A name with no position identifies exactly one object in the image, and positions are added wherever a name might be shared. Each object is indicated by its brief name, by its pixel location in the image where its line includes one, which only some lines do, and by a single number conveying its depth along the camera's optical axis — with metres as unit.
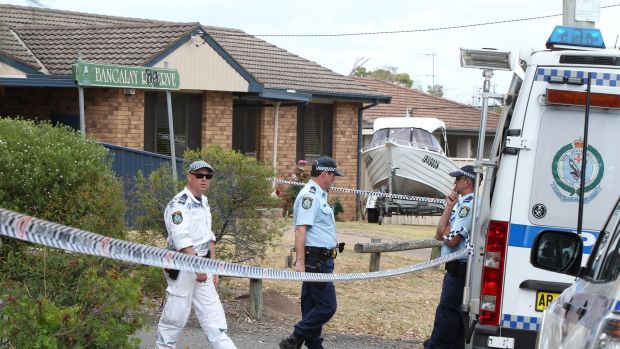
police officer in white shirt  12.40
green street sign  17.01
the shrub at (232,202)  17.57
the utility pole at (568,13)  21.50
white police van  11.05
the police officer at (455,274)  13.84
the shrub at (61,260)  10.28
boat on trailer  45.78
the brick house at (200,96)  31.98
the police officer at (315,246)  14.12
